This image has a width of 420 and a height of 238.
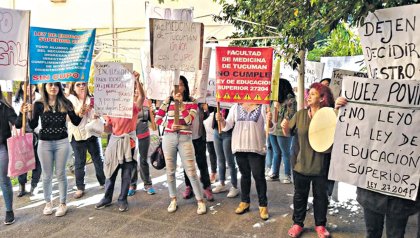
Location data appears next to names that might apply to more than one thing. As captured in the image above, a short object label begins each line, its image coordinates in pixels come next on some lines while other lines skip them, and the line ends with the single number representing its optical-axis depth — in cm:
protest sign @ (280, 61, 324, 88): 764
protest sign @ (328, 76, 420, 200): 285
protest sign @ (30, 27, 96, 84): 454
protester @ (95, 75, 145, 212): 511
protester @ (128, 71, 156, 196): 575
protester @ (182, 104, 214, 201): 540
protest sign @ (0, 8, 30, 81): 432
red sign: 447
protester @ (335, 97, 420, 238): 293
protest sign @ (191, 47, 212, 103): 536
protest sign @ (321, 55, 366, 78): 763
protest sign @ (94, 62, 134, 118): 504
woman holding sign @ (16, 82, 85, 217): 485
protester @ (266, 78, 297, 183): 582
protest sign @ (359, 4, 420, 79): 289
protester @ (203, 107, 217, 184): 606
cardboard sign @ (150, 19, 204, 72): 462
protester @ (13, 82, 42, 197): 594
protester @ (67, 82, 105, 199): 578
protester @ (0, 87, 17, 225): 471
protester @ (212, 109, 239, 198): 562
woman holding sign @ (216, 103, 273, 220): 469
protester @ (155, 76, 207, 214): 495
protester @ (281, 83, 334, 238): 399
